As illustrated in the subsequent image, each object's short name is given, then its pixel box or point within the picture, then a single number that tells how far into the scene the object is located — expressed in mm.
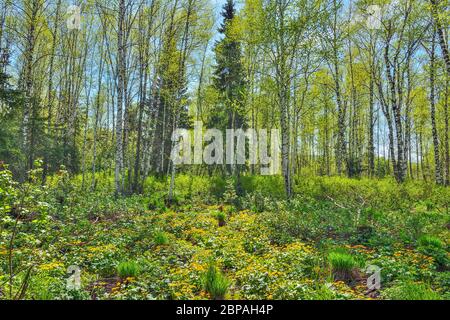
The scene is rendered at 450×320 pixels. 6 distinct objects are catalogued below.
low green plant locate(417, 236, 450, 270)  4914
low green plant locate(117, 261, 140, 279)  4457
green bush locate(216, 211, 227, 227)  8558
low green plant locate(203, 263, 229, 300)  3787
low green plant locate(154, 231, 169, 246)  6422
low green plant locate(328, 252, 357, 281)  4504
